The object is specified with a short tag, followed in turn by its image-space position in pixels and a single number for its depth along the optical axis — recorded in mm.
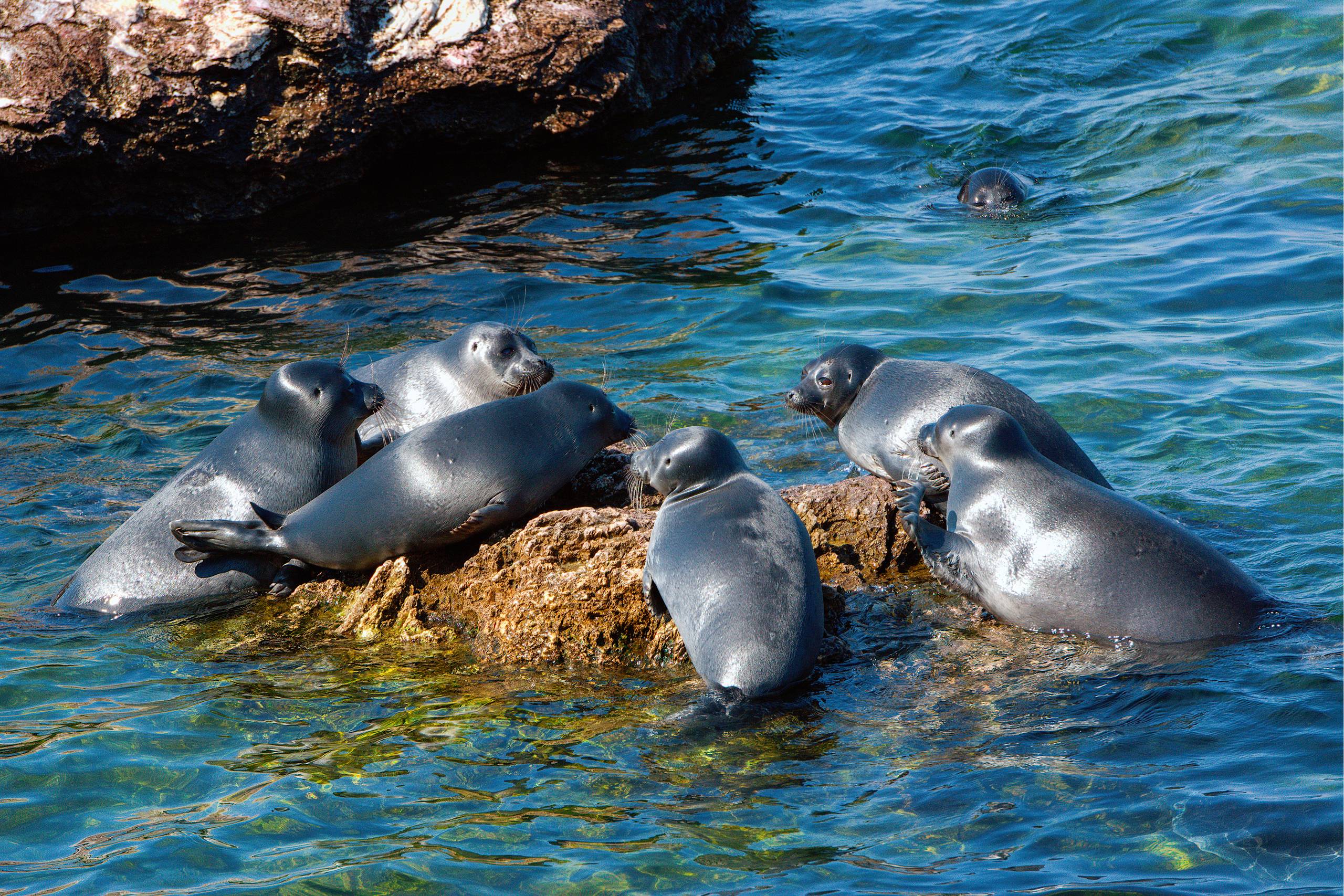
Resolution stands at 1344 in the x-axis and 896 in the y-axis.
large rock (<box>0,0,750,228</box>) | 21312
